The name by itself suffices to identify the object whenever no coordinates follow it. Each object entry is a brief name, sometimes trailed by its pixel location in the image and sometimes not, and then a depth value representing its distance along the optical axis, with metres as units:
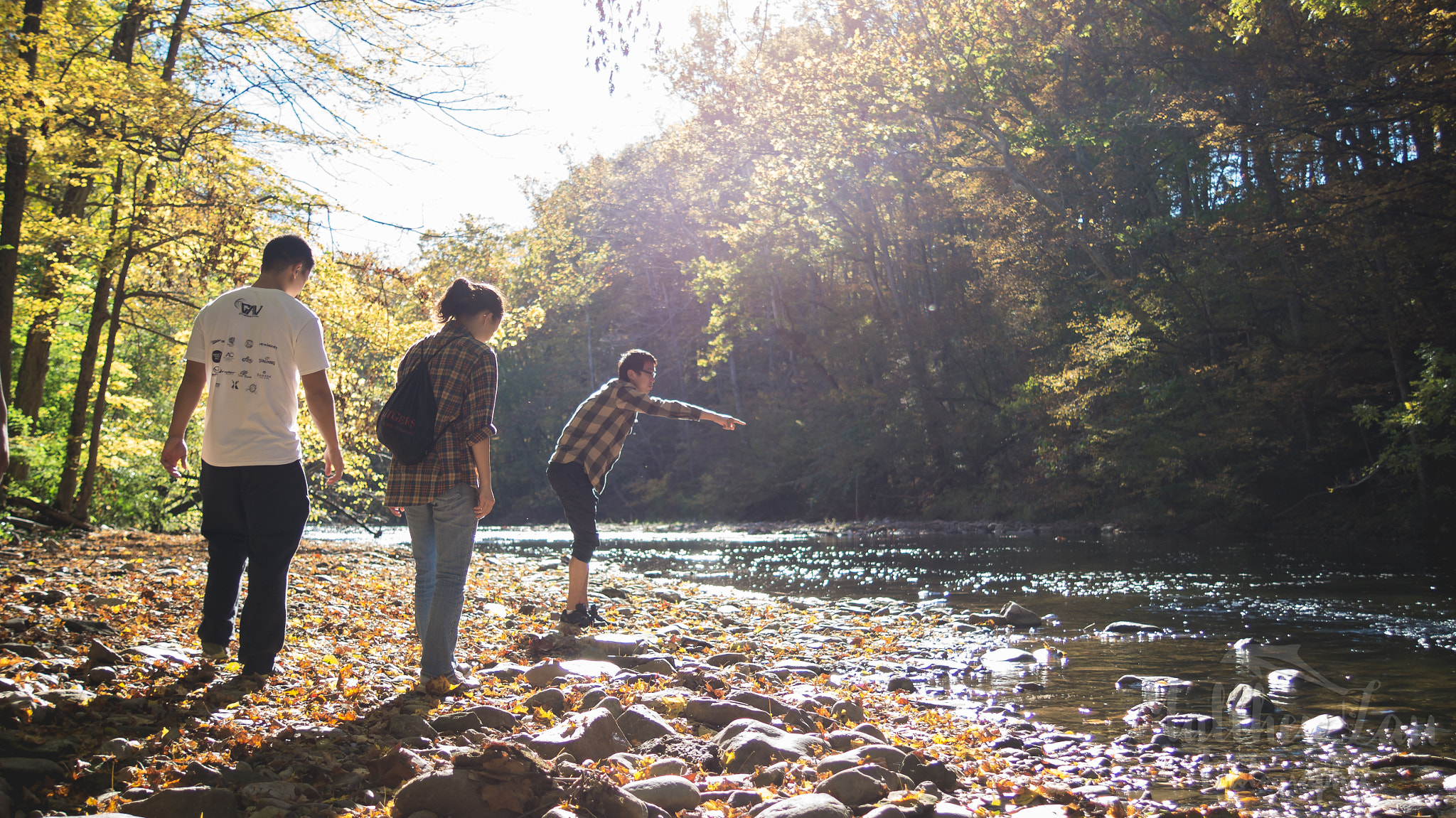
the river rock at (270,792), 2.59
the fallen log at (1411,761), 3.50
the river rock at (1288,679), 4.97
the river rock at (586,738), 3.20
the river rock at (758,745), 3.34
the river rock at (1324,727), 4.00
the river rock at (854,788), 2.98
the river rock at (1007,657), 5.84
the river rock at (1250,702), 4.40
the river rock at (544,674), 4.32
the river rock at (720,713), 3.94
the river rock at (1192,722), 4.16
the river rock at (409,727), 3.32
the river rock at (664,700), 3.98
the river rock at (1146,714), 4.30
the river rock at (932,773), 3.30
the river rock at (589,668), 4.49
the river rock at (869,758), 3.25
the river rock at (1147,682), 5.00
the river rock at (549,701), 3.86
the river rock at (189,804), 2.43
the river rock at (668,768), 3.09
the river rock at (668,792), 2.82
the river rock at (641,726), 3.54
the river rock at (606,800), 2.61
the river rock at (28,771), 2.49
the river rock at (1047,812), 2.91
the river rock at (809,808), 2.69
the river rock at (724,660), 5.28
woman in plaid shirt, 4.08
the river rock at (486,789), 2.57
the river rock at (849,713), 4.17
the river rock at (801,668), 5.34
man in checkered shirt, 6.15
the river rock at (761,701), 4.06
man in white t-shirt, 3.87
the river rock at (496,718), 3.53
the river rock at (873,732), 3.77
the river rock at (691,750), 3.31
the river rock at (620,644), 5.20
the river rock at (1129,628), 6.88
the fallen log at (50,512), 10.22
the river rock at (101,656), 3.75
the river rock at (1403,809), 3.04
